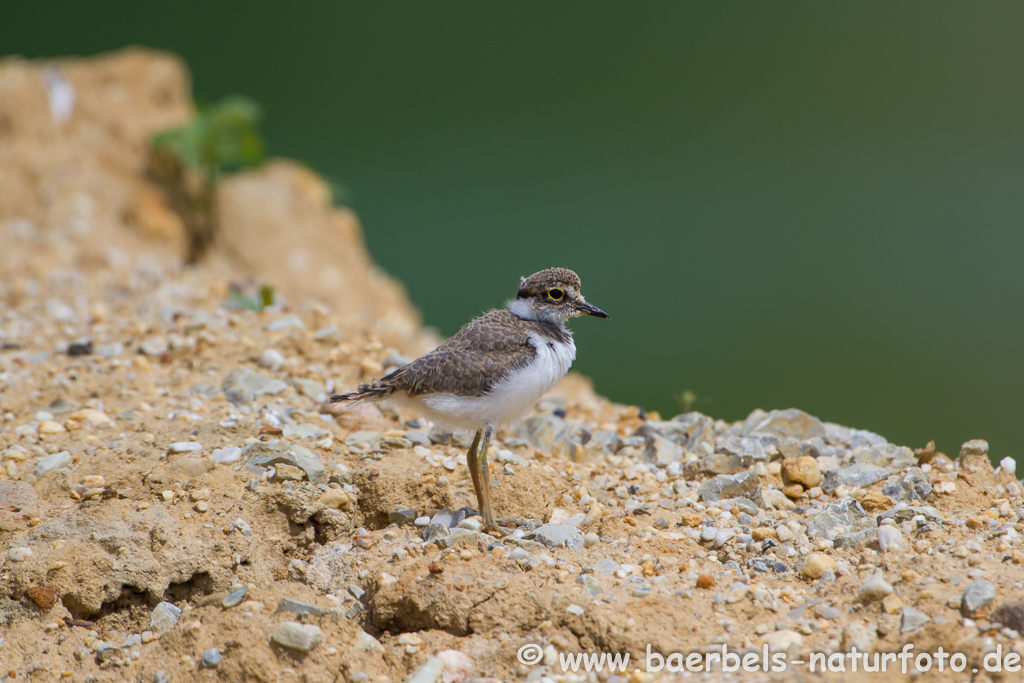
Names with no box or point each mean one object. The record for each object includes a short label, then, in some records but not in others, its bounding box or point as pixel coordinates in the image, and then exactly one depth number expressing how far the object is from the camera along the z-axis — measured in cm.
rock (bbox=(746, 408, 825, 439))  936
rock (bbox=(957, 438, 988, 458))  809
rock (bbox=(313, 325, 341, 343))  1105
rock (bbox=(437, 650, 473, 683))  606
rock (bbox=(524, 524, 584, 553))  726
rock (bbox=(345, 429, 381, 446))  871
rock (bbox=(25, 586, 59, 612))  682
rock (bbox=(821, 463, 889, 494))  812
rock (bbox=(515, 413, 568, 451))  963
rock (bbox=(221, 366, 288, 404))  973
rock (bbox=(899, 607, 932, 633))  585
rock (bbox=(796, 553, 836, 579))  675
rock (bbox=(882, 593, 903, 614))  607
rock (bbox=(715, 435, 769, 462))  862
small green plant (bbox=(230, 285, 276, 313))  1195
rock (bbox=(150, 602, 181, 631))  681
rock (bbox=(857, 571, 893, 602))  619
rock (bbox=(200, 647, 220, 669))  614
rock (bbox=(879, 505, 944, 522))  723
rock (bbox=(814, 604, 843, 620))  614
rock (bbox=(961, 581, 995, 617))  586
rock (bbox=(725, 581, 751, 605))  643
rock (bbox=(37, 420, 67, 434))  892
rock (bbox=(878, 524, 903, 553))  687
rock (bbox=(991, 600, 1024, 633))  566
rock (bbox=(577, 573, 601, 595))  655
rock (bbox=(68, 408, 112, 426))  916
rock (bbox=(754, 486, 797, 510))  791
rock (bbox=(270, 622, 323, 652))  614
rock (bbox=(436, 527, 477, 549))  715
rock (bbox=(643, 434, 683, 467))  893
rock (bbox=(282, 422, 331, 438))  874
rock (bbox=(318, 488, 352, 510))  765
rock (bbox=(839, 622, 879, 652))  575
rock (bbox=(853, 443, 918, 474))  846
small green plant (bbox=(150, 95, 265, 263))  1633
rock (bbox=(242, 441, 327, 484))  789
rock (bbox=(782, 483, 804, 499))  812
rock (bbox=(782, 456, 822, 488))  824
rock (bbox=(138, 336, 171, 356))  1082
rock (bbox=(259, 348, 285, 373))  1045
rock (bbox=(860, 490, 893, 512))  770
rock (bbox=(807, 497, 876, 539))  731
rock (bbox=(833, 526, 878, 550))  703
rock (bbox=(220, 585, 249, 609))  662
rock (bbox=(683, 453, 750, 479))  855
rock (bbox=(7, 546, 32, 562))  700
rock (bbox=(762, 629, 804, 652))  582
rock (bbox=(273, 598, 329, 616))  643
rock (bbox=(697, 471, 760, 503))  813
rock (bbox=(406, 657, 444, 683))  599
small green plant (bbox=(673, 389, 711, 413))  1023
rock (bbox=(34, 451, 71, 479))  804
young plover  755
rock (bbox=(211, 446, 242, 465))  810
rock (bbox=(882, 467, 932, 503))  780
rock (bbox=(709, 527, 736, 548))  726
